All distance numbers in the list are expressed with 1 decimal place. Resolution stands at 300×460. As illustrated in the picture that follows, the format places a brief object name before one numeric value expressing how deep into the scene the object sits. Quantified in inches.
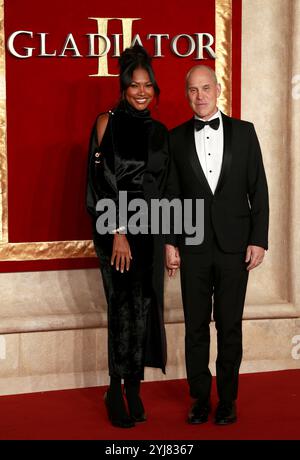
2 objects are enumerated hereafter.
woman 157.9
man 159.2
